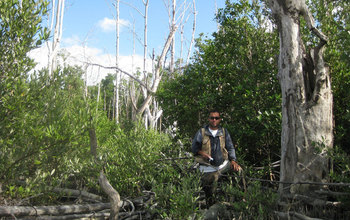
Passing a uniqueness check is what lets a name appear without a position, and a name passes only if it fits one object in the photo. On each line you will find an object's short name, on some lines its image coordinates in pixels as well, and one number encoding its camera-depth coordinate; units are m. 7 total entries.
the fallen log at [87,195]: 6.48
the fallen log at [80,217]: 4.98
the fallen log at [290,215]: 4.49
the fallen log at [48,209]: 4.64
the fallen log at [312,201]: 4.88
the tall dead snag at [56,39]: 20.47
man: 5.81
